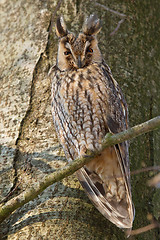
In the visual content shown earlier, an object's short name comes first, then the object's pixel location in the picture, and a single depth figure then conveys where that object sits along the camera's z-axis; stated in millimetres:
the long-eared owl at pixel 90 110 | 5433
